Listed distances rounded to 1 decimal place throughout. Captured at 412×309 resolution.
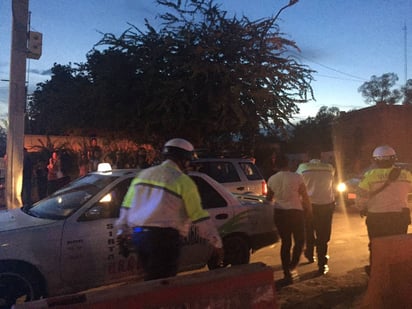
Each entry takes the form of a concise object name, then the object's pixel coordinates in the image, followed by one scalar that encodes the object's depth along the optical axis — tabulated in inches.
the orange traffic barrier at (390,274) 173.3
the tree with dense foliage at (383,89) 1823.3
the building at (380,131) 1348.4
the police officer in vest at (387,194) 214.2
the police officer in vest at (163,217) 138.1
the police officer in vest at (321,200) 261.7
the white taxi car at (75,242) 179.3
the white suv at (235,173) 383.9
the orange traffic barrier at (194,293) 107.3
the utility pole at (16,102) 340.5
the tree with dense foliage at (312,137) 1593.3
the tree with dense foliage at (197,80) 564.4
